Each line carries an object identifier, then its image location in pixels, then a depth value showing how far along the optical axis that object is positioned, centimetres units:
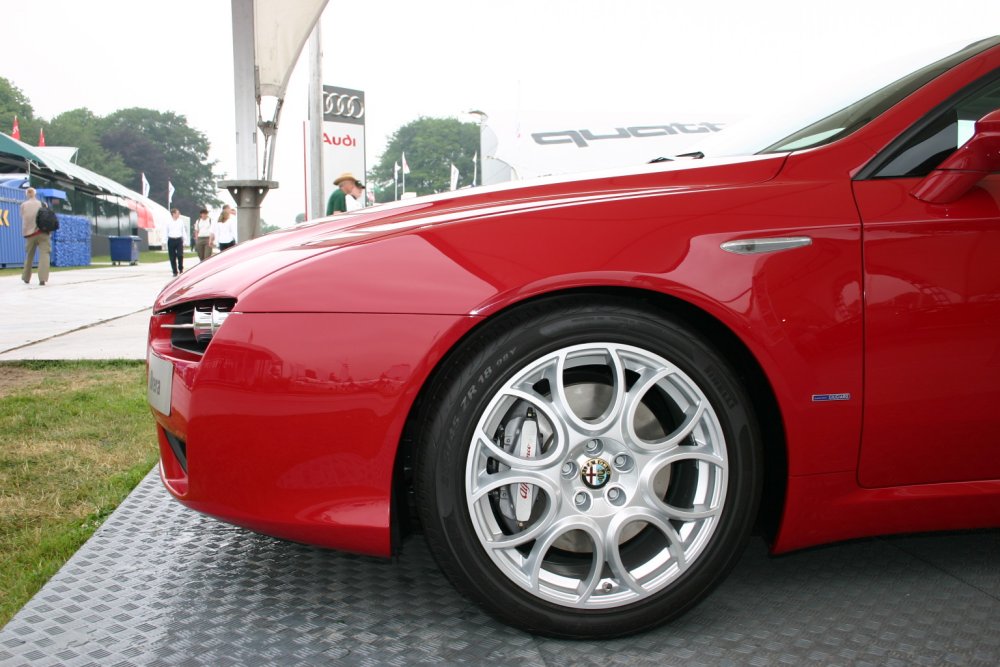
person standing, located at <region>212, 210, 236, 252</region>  1475
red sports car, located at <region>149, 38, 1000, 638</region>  162
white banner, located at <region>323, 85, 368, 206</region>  1047
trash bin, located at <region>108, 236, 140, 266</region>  2419
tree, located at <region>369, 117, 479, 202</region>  9850
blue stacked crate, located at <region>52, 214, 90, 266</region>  2084
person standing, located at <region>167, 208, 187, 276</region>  1666
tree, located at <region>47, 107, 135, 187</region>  7919
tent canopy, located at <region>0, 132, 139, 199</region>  2241
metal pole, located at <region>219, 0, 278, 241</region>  575
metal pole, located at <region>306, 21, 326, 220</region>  943
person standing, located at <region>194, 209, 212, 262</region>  1654
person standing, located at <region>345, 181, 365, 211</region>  935
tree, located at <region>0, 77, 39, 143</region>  7831
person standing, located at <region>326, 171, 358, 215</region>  923
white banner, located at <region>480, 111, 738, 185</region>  1980
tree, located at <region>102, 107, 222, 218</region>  9894
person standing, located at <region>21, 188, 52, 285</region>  1302
